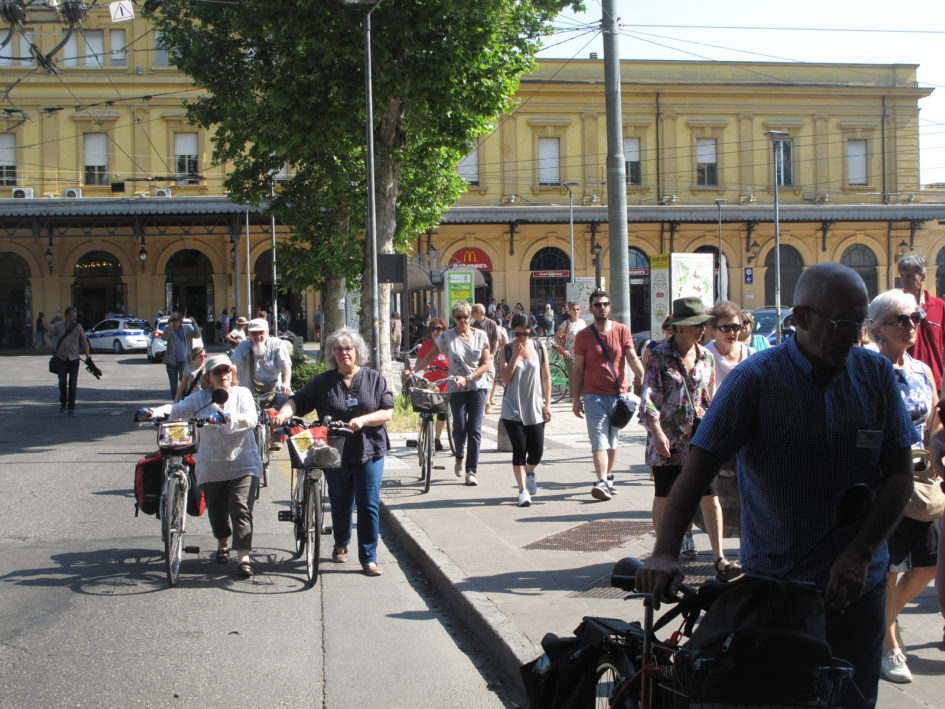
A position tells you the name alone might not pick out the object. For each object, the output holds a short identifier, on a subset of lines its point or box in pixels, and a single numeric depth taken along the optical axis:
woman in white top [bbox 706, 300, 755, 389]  7.04
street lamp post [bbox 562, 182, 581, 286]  44.95
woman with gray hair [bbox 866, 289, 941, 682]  4.67
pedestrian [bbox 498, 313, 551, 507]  9.40
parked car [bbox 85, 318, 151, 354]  40.97
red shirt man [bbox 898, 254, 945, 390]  6.53
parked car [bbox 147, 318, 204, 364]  36.41
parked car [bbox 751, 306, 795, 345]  25.69
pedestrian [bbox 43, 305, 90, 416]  18.41
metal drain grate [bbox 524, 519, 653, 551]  7.56
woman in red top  11.65
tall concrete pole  12.74
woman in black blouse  7.35
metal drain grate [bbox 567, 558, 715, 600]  6.13
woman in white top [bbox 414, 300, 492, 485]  10.59
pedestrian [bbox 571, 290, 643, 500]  9.20
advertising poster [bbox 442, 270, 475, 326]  27.75
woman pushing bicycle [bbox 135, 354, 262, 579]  7.21
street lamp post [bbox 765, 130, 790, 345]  25.70
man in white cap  11.84
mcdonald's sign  47.44
